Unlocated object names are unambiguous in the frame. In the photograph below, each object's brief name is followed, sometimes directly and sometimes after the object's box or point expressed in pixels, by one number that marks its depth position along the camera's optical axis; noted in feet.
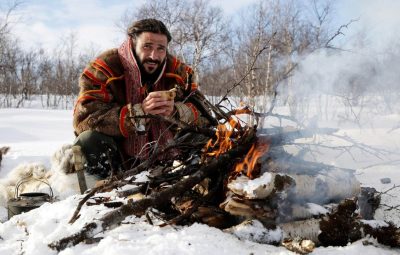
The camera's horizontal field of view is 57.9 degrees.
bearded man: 10.66
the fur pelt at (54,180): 12.82
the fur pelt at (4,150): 20.70
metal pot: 9.61
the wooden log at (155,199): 5.65
